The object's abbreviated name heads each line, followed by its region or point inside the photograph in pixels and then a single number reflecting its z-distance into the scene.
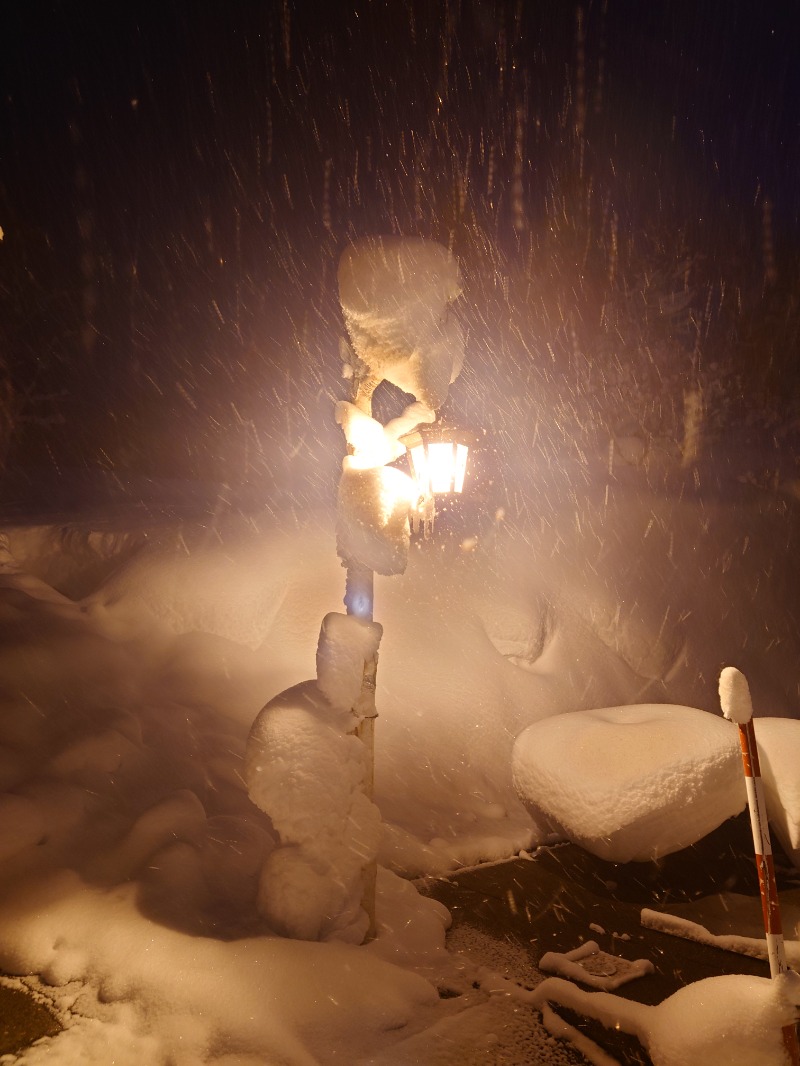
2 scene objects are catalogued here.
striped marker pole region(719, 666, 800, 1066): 2.64
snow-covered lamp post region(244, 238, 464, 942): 3.77
